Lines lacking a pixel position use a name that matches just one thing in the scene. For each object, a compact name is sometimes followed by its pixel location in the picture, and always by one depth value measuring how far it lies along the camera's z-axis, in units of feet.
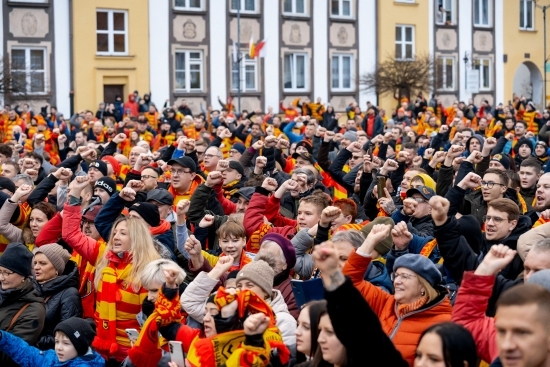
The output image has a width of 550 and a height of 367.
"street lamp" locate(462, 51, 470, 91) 139.54
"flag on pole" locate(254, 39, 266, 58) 113.39
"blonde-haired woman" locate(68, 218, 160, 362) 23.45
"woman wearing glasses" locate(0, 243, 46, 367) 22.59
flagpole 112.06
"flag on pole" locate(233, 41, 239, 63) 113.87
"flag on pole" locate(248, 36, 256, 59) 111.51
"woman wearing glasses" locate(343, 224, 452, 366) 18.04
